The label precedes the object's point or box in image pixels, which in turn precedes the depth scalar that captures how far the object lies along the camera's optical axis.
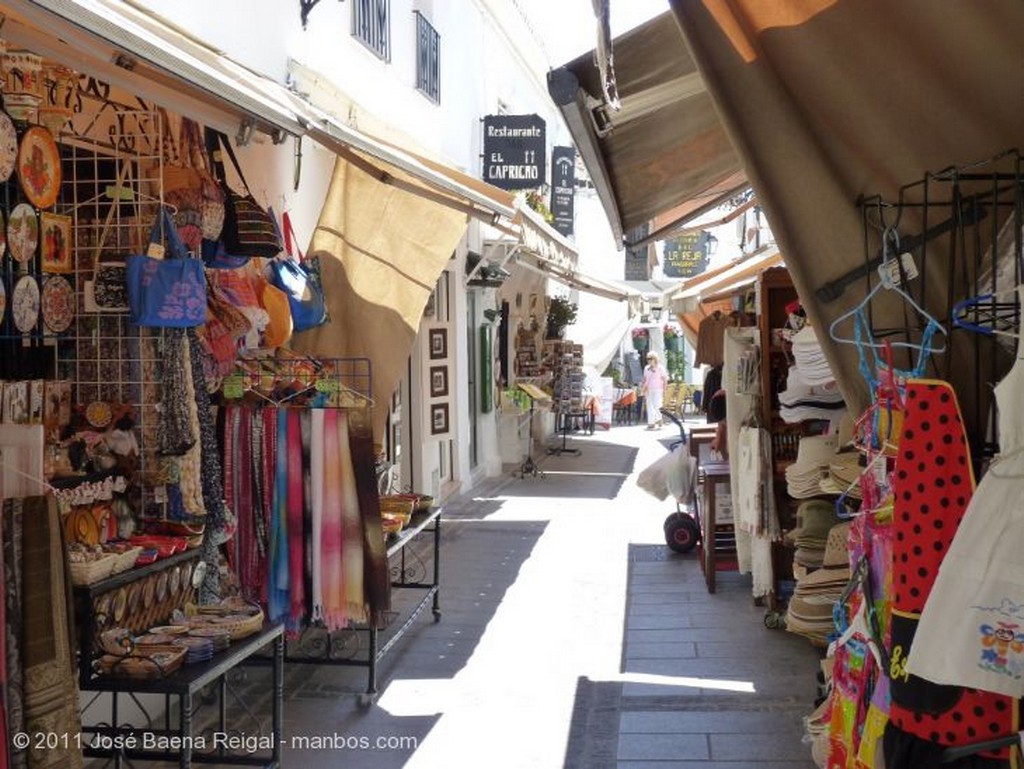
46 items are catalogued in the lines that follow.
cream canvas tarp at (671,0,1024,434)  2.63
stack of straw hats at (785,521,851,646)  5.86
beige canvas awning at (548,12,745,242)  3.78
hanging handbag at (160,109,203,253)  5.29
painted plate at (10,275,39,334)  4.55
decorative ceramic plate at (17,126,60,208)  4.45
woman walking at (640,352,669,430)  27.02
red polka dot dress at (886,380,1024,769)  2.37
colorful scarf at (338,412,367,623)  5.59
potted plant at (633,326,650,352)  34.81
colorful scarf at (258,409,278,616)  5.52
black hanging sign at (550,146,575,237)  18.88
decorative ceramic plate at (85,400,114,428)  4.93
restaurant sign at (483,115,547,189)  14.37
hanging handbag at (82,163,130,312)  4.85
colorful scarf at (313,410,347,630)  5.56
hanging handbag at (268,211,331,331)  6.45
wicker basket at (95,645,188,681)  3.96
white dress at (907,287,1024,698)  2.15
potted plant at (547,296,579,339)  22.06
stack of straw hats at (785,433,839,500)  6.29
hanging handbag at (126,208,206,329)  4.77
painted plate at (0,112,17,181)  4.26
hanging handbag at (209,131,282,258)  5.53
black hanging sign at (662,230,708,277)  27.97
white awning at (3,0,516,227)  3.05
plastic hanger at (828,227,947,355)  2.72
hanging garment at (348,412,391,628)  5.62
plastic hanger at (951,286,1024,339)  2.51
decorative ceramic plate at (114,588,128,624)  4.28
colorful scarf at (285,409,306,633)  5.54
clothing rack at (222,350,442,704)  5.78
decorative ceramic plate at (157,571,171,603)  4.62
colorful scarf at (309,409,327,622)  5.54
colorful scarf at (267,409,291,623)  5.52
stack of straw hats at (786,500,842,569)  6.32
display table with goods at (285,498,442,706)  6.07
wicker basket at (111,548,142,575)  4.25
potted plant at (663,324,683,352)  34.69
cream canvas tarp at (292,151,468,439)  7.10
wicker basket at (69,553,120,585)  4.07
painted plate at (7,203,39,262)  4.49
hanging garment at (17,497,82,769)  3.70
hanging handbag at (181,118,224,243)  5.37
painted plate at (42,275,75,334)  4.80
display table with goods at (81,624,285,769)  3.94
